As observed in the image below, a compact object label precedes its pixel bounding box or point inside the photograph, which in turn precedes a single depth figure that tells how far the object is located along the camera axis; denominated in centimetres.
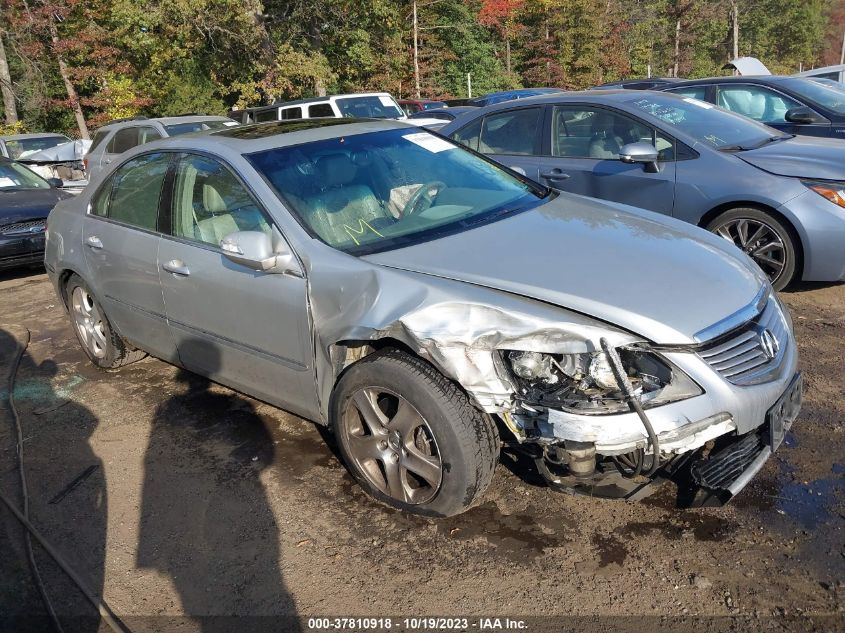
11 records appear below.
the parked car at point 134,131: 1095
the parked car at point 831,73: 1331
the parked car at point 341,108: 1552
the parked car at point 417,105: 2177
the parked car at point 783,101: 784
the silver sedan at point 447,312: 269
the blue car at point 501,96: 2008
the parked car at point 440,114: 1398
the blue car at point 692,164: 514
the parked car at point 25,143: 1427
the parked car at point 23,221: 816
